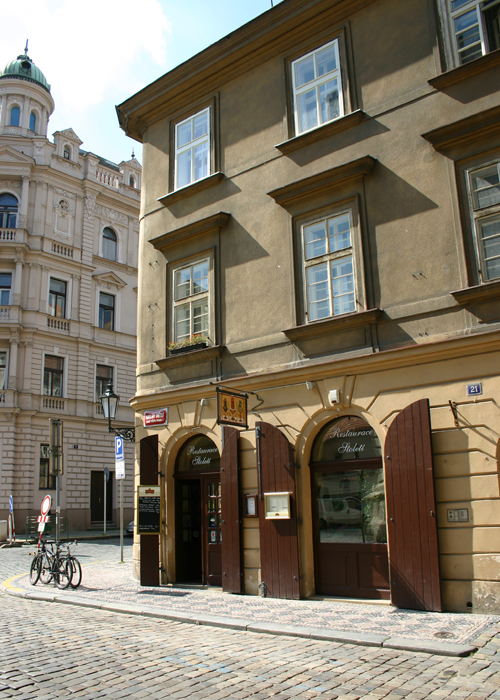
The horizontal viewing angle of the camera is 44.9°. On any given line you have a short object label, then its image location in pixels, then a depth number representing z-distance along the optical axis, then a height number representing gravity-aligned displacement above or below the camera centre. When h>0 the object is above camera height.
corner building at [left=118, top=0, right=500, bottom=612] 9.30 +3.19
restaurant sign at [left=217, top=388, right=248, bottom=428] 10.74 +1.48
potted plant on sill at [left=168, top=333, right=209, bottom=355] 13.01 +3.16
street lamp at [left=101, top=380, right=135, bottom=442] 15.69 +2.30
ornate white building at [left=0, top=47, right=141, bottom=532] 29.70 +10.24
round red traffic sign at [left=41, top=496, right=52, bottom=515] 13.79 -0.16
